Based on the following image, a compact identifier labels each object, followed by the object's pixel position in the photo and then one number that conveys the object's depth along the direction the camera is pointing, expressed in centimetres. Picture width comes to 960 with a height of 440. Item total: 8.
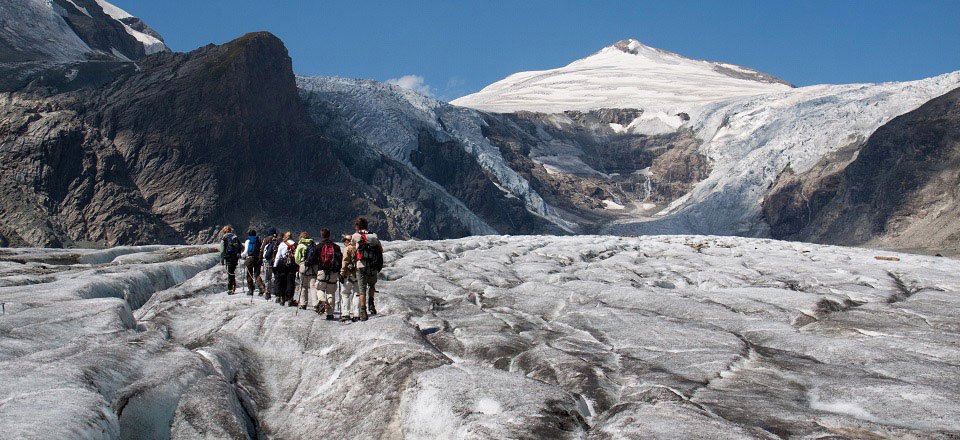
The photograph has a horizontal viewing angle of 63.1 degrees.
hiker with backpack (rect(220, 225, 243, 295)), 2753
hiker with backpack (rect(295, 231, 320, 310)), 2292
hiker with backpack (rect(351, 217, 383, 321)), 2050
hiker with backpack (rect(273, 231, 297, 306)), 2448
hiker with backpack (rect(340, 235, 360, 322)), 2083
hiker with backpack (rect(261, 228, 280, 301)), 2692
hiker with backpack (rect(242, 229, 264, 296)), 2695
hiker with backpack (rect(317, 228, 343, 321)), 2155
